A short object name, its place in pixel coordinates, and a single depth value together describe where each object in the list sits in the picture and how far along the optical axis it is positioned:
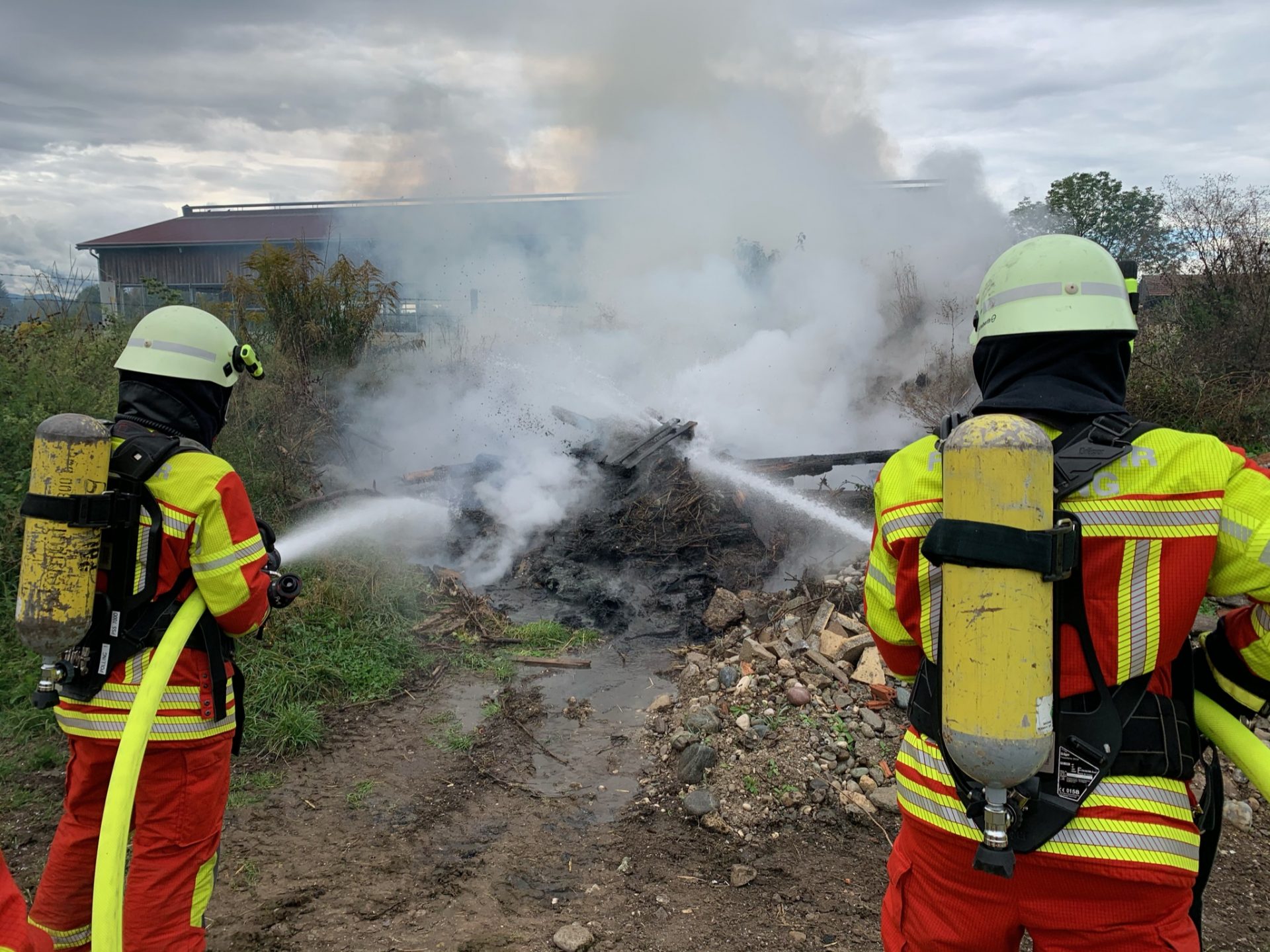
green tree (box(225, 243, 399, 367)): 9.70
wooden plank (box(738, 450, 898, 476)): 8.91
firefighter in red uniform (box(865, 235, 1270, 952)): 1.47
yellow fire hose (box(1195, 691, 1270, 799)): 1.58
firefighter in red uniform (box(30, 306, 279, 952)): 2.24
